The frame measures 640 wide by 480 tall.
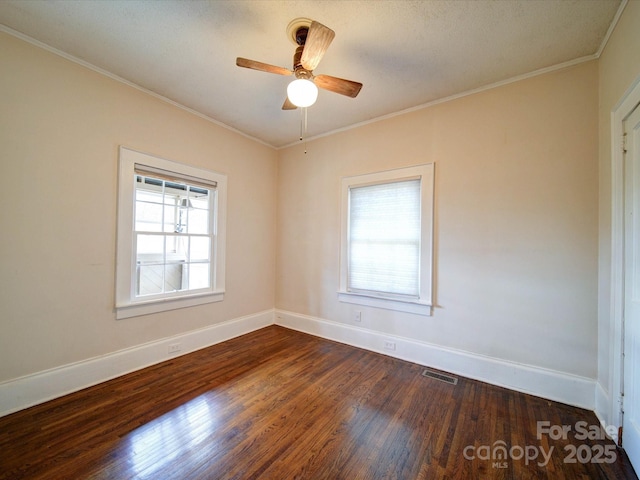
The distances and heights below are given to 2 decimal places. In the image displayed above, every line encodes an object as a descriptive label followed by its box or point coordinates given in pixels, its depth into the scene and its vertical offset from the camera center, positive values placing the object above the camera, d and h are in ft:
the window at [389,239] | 9.39 +0.16
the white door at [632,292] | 5.06 -0.92
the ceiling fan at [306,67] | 5.46 +4.14
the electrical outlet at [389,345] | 9.93 -3.98
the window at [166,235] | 8.43 +0.15
